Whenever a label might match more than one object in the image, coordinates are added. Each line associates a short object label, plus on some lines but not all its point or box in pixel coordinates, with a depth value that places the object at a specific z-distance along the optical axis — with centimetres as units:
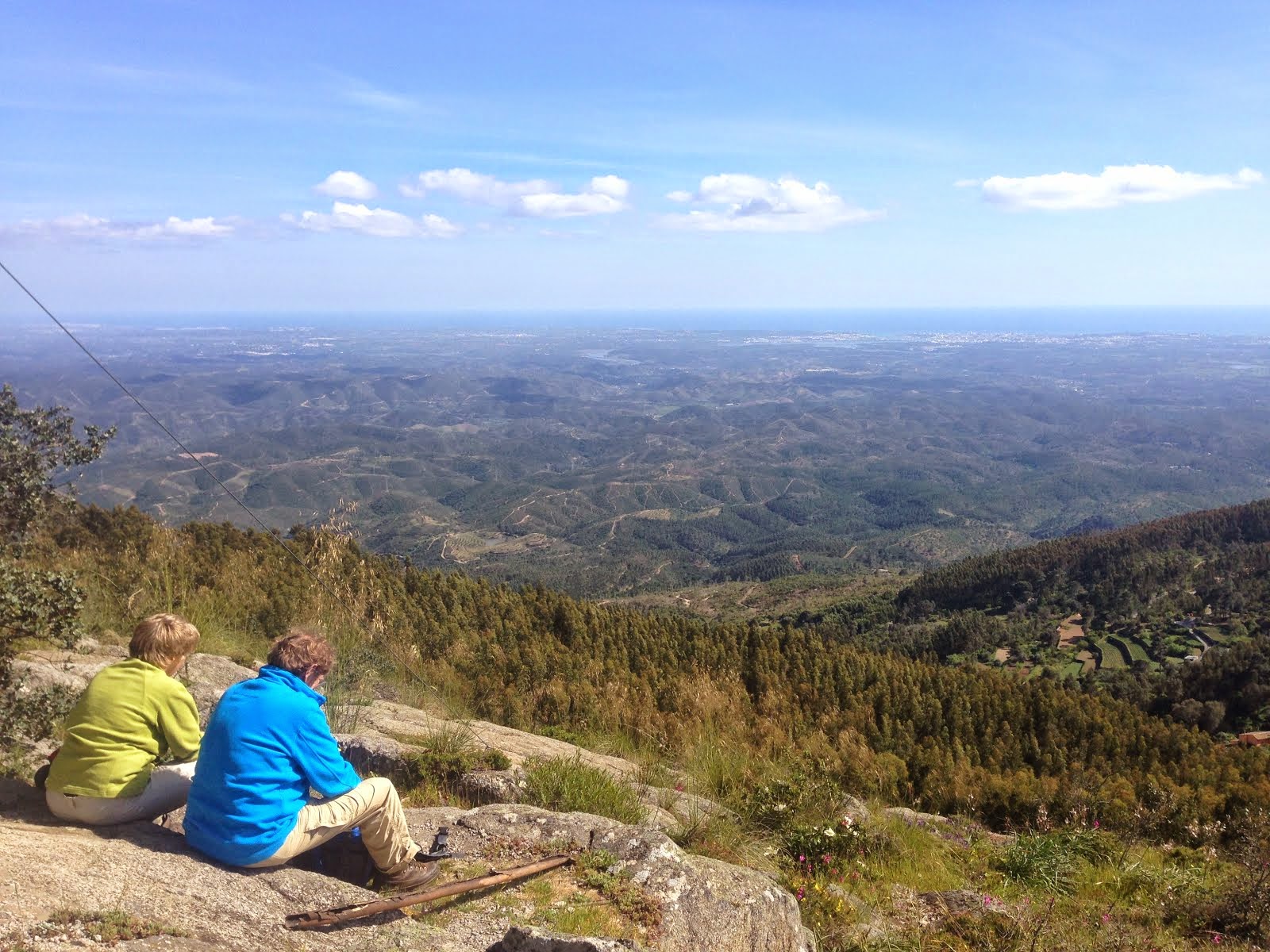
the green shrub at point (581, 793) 507
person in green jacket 358
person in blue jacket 339
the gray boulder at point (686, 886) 369
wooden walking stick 317
